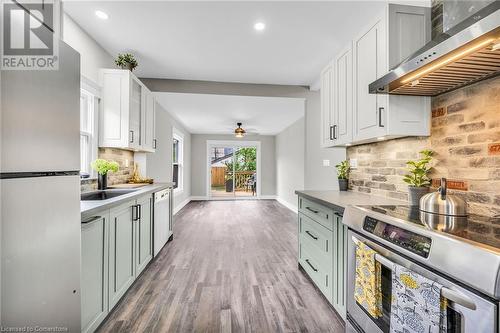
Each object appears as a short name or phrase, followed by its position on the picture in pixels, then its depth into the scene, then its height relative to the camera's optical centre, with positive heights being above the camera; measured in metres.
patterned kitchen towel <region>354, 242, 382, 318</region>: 1.26 -0.62
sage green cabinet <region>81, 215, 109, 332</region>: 1.48 -0.68
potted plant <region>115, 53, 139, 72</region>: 3.04 +1.36
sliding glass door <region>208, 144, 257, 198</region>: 8.98 -0.08
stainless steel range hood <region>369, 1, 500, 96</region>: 0.94 +0.52
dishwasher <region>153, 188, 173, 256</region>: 3.03 -0.71
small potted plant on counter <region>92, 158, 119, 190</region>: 2.52 -0.01
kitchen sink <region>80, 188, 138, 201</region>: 2.43 -0.27
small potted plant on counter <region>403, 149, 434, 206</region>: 1.66 -0.08
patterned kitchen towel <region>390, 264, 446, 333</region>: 0.89 -0.54
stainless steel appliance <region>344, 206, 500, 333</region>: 0.75 -0.35
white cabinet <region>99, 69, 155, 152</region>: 2.94 +0.72
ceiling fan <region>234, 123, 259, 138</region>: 6.30 +0.94
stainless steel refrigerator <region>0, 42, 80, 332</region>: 0.78 -0.10
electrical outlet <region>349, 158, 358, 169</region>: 2.66 +0.06
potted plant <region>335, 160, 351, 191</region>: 2.74 -0.07
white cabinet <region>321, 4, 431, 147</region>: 1.72 +0.75
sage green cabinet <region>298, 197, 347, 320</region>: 1.78 -0.70
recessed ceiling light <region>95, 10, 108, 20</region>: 2.35 +1.51
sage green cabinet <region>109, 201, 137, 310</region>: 1.86 -0.70
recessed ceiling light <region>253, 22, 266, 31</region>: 2.50 +1.49
